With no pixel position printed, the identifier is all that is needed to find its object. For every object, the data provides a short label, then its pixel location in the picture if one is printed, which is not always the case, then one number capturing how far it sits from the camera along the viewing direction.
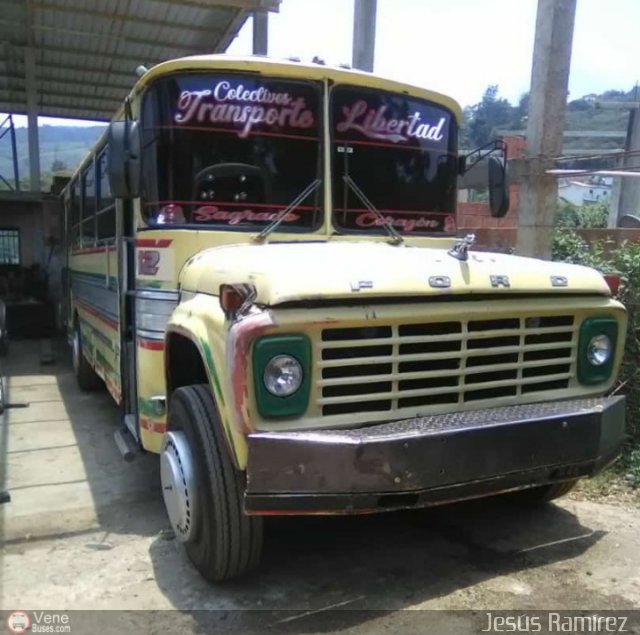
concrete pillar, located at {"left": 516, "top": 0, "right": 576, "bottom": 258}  5.68
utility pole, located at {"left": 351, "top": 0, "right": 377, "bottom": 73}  8.16
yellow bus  2.80
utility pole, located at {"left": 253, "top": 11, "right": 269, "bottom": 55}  10.85
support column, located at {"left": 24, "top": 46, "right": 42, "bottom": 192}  13.44
